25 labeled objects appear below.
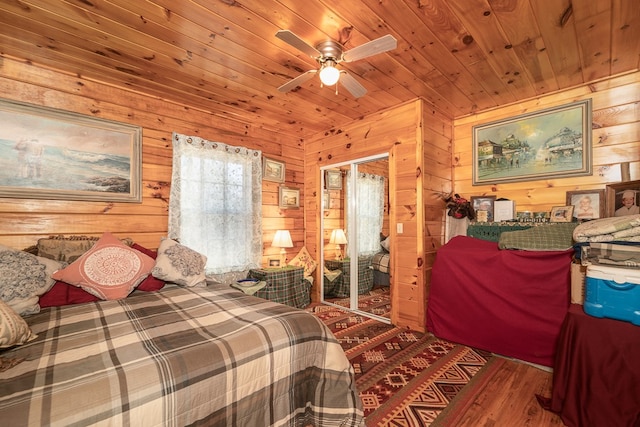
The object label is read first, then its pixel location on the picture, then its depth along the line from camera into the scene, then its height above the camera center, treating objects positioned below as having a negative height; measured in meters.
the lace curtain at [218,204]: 2.97 +0.12
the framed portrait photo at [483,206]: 2.95 +0.09
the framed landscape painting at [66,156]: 2.16 +0.50
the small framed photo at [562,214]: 2.47 +0.00
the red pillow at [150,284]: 2.05 -0.53
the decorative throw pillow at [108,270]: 1.83 -0.39
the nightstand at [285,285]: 3.23 -0.88
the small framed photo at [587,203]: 2.42 +0.10
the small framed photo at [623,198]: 2.09 +0.12
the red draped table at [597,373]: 1.43 -0.88
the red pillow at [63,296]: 1.74 -0.53
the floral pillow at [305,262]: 3.87 -0.68
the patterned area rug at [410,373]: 1.70 -1.22
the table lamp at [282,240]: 3.63 -0.34
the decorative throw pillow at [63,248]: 2.04 -0.26
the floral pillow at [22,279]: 1.54 -0.39
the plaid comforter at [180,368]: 0.83 -0.56
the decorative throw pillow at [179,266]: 2.12 -0.42
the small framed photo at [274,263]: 3.59 -0.64
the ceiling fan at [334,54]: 1.59 +1.01
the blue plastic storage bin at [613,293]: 1.52 -0.45
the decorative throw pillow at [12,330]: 1.08 -0.48
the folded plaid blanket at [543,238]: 2.15 -0.19
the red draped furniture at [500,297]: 2.12 -0.71
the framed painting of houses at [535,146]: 2.55 +0.70
